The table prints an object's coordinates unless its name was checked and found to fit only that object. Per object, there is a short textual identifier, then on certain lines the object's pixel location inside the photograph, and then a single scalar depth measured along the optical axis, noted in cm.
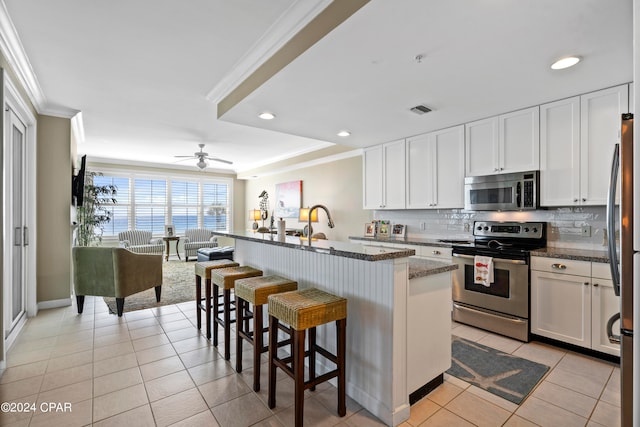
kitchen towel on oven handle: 302
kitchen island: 177
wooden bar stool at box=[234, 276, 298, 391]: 210
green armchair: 354
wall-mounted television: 428
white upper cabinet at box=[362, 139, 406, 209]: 430
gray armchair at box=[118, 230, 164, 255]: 703
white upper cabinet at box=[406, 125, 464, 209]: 365
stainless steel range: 286
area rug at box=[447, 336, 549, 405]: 210
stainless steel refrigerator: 110
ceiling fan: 596
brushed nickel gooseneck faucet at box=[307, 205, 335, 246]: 238
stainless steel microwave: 304
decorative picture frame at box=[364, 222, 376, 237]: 482
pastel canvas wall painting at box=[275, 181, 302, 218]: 682
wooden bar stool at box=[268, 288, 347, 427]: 169
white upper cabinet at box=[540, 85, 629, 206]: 259
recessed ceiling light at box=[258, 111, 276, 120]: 321
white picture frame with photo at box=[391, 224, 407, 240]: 456
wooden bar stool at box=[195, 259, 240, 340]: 295
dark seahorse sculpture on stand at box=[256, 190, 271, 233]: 811
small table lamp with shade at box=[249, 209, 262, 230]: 813
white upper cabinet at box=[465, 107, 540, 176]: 304
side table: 760
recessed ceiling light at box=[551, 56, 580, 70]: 211
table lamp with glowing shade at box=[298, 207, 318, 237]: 596
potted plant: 520
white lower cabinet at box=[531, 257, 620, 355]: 245
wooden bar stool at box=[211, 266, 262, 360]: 258
